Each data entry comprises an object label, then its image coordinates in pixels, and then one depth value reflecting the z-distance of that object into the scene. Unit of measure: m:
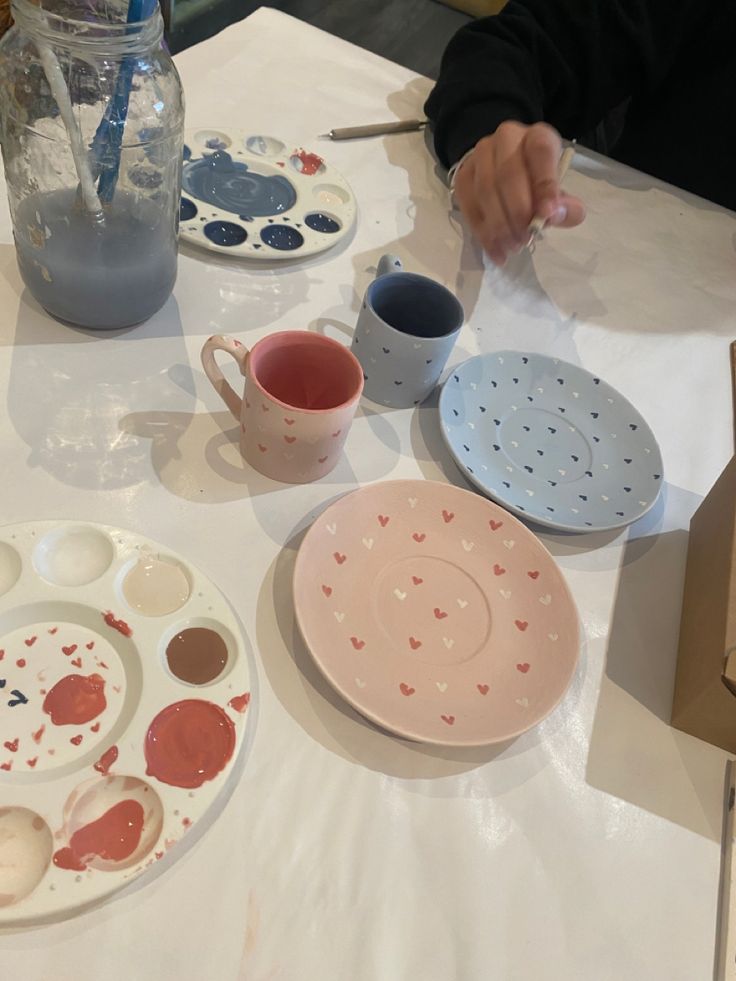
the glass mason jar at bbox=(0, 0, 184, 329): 0.49
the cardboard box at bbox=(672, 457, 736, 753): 0.49
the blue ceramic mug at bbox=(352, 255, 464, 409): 0.61
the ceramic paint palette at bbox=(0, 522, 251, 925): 0.38
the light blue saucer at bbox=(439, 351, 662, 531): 0.62
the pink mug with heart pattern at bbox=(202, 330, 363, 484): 0.53
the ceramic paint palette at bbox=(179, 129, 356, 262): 0.74
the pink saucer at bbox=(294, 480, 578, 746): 0.48
